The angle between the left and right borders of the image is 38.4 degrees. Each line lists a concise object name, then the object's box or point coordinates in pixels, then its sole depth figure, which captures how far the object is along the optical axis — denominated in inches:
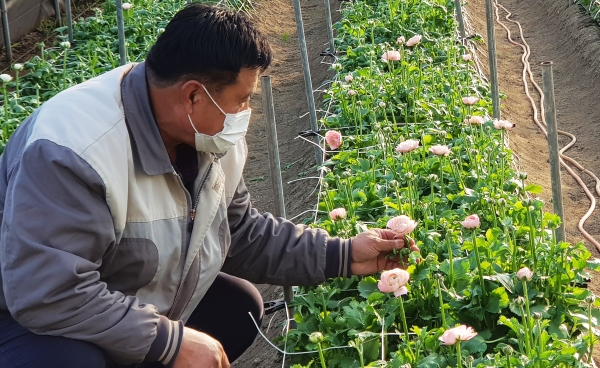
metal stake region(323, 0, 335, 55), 281.1
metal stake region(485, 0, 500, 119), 184.5
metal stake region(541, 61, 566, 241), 115.9
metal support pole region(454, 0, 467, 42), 269.7
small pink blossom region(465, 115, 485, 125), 147.3
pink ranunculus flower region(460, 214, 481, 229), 107.2
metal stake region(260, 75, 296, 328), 134.4
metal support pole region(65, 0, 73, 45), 301.9
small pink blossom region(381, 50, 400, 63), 179.0
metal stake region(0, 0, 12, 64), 289.6
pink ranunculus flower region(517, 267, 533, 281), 91.0
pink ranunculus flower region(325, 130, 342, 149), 141.4
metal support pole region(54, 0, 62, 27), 339.0
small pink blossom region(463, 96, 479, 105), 153.3
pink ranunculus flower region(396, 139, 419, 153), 124.4
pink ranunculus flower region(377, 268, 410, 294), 95.8
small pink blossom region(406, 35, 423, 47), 193.6
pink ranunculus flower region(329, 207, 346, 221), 121.0
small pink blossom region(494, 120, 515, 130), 137.9
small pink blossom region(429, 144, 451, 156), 126.4
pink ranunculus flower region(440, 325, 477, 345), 82.5
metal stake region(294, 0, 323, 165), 190.9
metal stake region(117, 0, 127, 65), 212.4
